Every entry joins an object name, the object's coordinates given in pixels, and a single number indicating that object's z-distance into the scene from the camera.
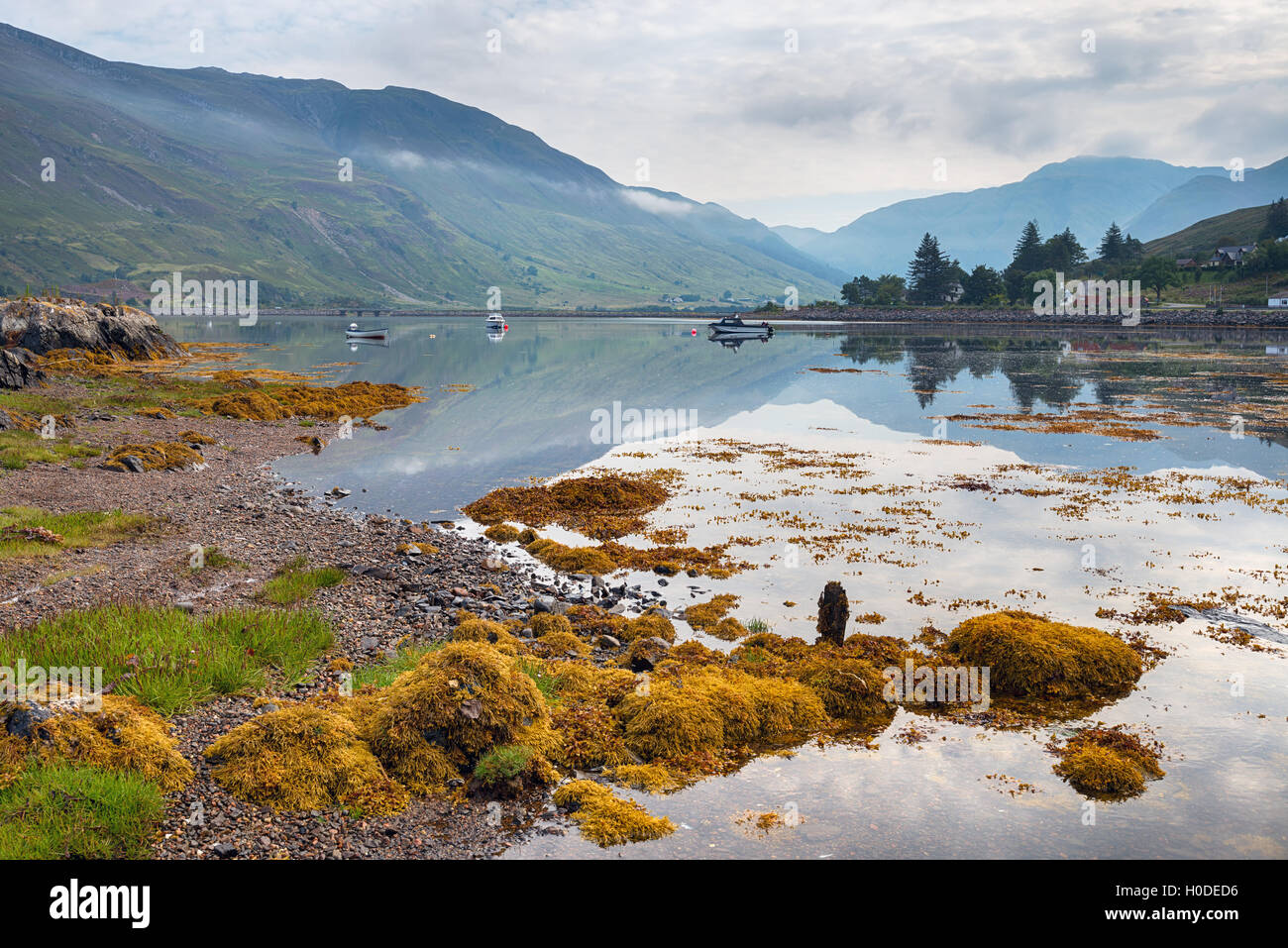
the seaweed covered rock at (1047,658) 14.77
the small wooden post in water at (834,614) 16.53
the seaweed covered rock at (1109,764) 11.51
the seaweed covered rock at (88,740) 9.61
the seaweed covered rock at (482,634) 15.30
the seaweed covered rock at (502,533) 25.33
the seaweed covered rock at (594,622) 17.19
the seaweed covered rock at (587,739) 11.99
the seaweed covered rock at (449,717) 11.14
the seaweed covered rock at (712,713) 12.36
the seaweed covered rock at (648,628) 16.94
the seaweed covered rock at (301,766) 10.01
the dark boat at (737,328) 158.40
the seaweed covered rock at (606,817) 10.20
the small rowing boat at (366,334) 140.62
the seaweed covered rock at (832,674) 13.85
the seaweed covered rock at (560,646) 15.76
